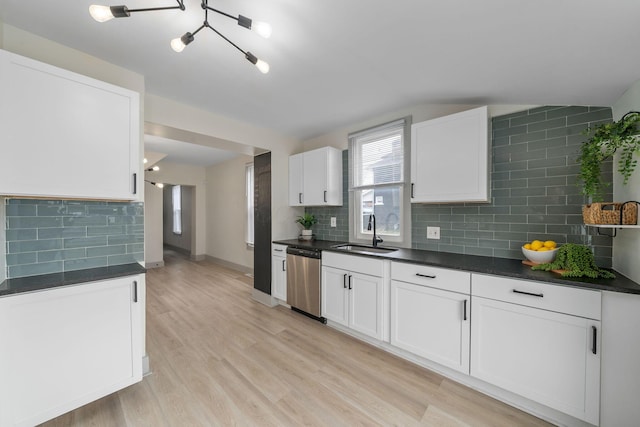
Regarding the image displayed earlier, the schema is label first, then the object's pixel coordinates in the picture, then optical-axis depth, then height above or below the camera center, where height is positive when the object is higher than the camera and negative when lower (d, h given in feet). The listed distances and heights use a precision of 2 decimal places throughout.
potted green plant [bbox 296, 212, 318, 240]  11.95 -0.67
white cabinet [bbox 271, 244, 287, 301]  10.85 -2.82
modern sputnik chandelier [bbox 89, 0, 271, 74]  3.59 +3.00
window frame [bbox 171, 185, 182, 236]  27.20 -0.02
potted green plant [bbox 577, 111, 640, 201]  4.53 +1.26
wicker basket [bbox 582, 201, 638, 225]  4.53 -0.06
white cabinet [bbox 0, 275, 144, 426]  4.30 -2.72
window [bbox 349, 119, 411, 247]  9.14 +1.13
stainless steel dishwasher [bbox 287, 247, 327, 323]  9.50 -2.91
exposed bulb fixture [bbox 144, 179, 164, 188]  18.56 +2.09
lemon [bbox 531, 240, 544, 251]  6.06 -0.88
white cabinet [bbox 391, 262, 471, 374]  6.01 -2.79
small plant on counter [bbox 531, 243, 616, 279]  4.92 -1.18
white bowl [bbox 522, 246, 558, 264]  5.83 -1.12
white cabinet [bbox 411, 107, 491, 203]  6.70 +1.56
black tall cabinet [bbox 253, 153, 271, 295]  11.80 -0.61
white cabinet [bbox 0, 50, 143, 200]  4.49 +1.63
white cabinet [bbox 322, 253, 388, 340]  7.55 -2.90
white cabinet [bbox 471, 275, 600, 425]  4.60 -2.81
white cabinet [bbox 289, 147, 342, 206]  10.63 +1.53
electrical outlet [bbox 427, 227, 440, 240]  8.27 -0.78
